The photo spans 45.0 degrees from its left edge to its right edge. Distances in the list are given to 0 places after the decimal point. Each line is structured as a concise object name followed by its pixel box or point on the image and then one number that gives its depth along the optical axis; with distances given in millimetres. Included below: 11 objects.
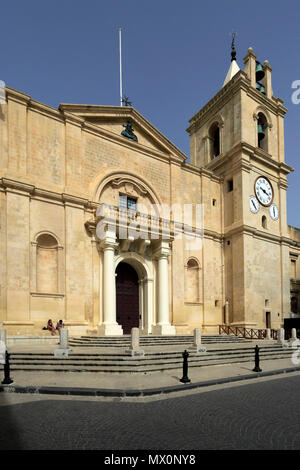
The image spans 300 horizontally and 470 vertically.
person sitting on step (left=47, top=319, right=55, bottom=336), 18250
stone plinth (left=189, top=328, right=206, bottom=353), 15539
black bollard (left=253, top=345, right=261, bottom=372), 12845
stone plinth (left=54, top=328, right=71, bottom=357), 14111
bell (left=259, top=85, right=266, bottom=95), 32094
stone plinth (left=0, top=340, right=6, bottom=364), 13276
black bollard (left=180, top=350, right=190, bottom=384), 10469
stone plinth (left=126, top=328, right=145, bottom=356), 13516
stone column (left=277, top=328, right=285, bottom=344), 20666
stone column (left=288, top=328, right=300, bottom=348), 20502
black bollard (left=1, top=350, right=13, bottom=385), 10023
